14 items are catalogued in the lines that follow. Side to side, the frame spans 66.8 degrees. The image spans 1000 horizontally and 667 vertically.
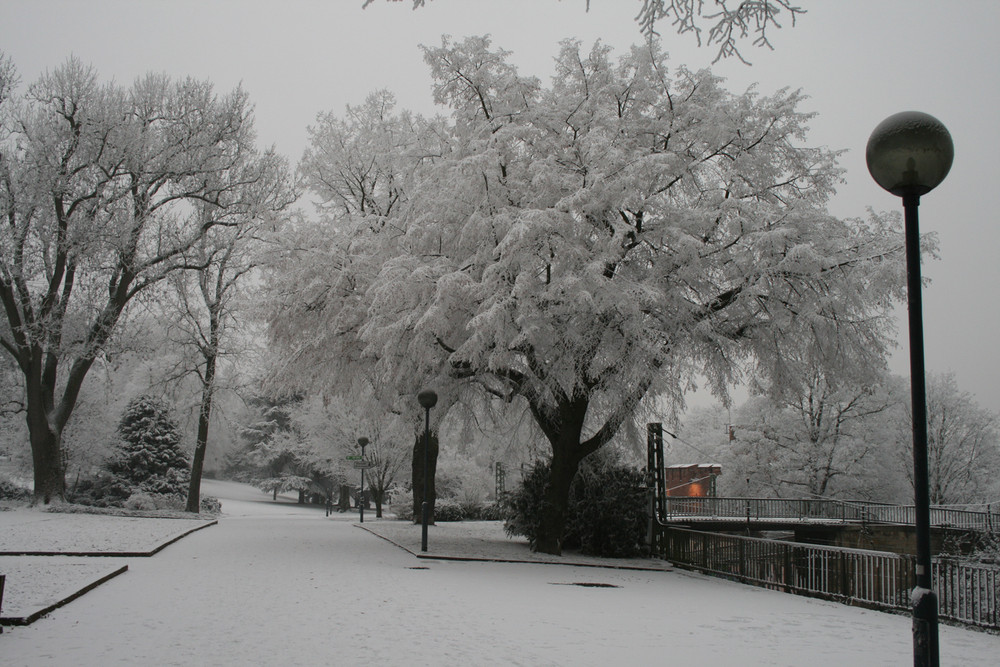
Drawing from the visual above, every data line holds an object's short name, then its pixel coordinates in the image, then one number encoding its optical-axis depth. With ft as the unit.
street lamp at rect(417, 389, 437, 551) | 53.42
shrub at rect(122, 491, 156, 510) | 102.01
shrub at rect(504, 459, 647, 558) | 62.85
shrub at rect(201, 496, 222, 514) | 130.61
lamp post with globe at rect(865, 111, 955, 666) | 14.33
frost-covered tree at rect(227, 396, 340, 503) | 173.78
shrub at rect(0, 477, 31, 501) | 112.14
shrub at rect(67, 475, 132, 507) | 127.34
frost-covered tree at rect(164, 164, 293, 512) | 99.81
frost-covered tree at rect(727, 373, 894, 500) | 132.67
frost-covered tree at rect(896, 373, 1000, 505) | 146.20
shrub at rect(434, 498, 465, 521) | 110.11
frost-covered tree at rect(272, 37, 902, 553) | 48.24
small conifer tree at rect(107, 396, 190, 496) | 133.08
